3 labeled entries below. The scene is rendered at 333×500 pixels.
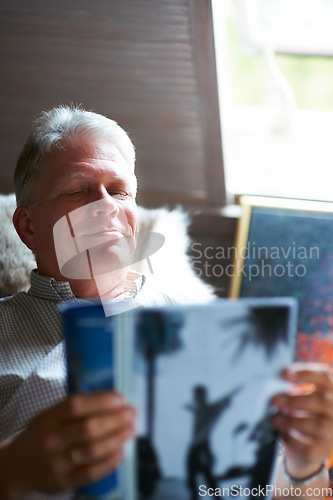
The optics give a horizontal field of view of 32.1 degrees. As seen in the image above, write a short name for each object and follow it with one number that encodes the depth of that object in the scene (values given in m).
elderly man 0.75
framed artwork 2.30
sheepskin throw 1.52
